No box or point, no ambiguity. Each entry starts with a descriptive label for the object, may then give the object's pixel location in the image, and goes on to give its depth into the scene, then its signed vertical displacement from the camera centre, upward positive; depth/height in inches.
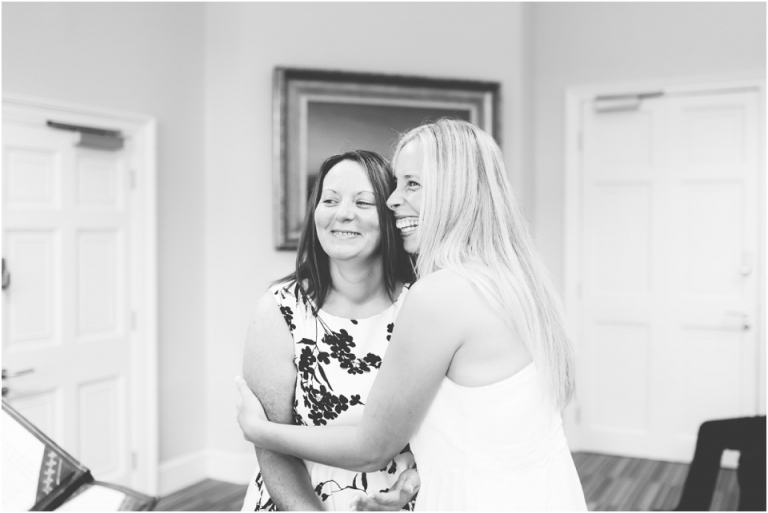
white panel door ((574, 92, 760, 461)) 162.7 -6.3
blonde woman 47.3 -8.3
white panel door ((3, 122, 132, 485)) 119.9 -9.1
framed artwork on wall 149.0 +28.6
